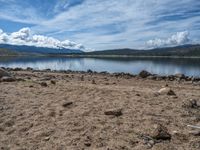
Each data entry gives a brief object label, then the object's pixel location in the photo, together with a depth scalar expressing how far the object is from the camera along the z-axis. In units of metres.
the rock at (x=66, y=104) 4.72
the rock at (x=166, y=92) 5.98
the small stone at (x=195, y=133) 3.35
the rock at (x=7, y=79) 7.92
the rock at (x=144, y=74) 12.14
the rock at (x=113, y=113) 4.10
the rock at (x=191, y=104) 4.67
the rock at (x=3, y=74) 8.97
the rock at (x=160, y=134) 3.22
